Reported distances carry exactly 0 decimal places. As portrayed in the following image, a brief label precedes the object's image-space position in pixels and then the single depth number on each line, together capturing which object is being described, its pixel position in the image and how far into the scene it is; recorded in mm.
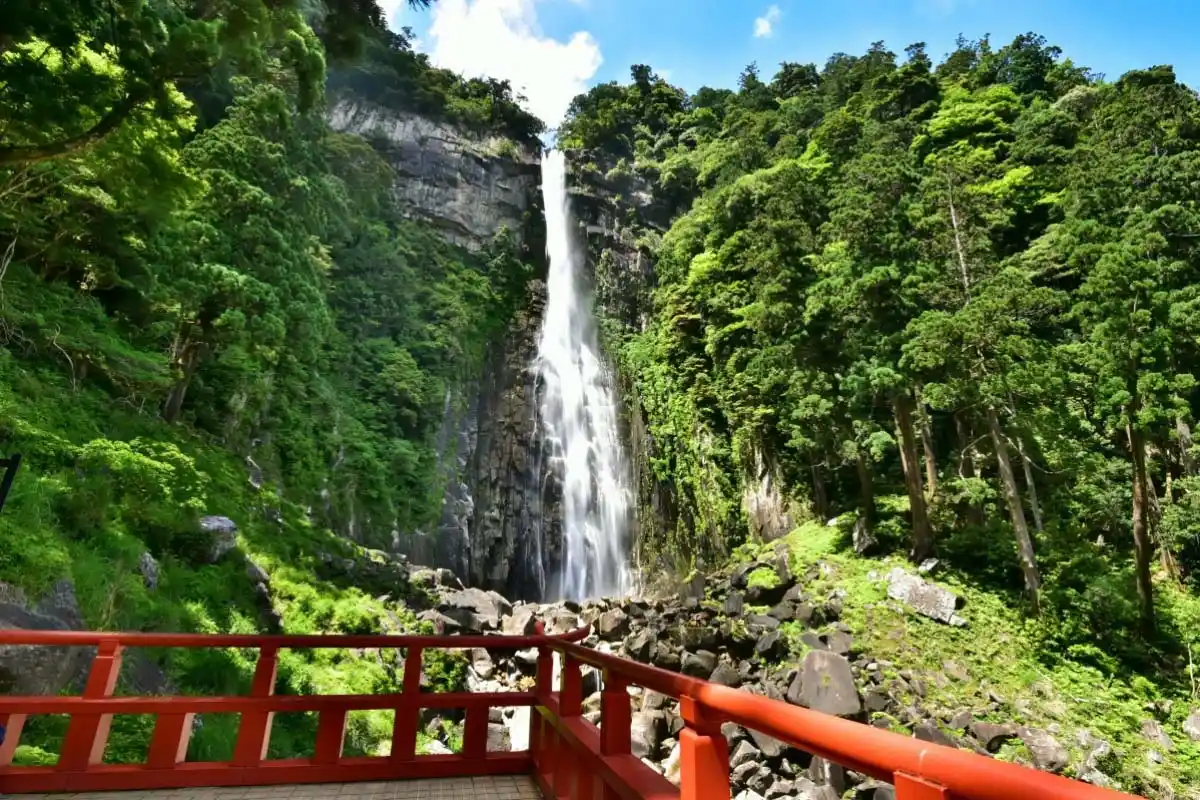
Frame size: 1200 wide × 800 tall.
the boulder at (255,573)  8789
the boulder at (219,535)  8445
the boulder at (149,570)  6957
